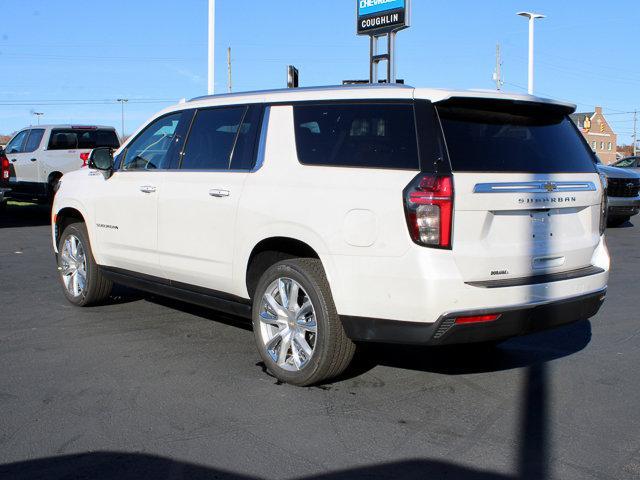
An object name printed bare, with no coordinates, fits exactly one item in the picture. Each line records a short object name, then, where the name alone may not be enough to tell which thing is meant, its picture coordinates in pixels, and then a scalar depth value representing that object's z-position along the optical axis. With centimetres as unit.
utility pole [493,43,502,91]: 4647
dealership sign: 1572
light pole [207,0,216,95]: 1850
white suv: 431
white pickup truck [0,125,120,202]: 1739
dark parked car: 1585
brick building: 10606
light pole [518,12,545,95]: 2983
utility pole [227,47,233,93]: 5698
